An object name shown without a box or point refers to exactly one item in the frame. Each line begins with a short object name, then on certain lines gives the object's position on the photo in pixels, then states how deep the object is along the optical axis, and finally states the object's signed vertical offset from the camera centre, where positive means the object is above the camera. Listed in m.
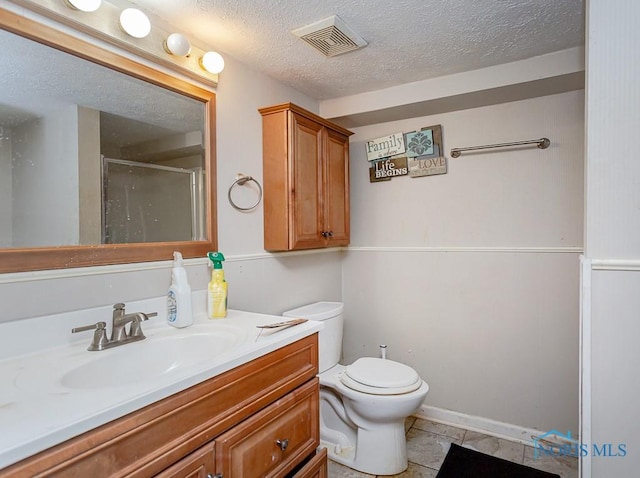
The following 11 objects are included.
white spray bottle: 1.39 -0.24
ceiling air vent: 1.54 +0.86
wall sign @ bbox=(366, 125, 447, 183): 2.35 +0.51
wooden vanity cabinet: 0.74 -0.49
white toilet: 1.79 -0.85
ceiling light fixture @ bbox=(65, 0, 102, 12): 1.18 +0.73
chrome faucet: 1.16 -0.30
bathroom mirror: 1.08 +0.27
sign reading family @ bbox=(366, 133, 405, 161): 2.46 +0.58
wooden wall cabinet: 1.93 +0.30
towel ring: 1.80 +0.24
